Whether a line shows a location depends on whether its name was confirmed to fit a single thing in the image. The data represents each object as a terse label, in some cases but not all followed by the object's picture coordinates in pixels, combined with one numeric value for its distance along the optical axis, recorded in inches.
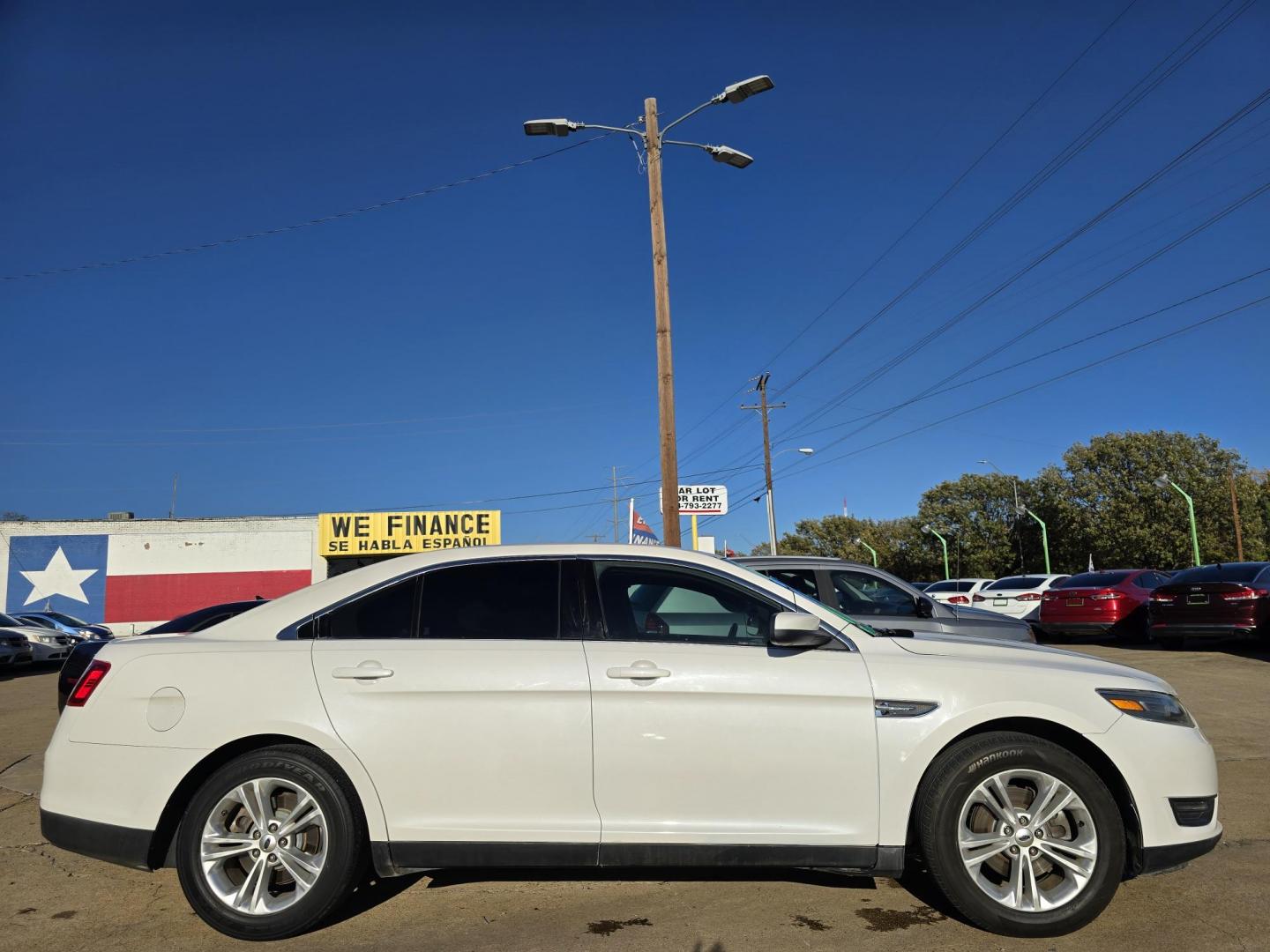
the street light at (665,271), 469.8
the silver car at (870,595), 312.5
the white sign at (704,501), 794.8
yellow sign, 1566.2
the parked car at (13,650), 711.7
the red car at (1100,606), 647.8
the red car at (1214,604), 525.7
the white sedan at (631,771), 139.9
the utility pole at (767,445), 1439.6
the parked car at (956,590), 823.1
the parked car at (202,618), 353.7
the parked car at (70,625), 860.6
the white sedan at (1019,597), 795.4
